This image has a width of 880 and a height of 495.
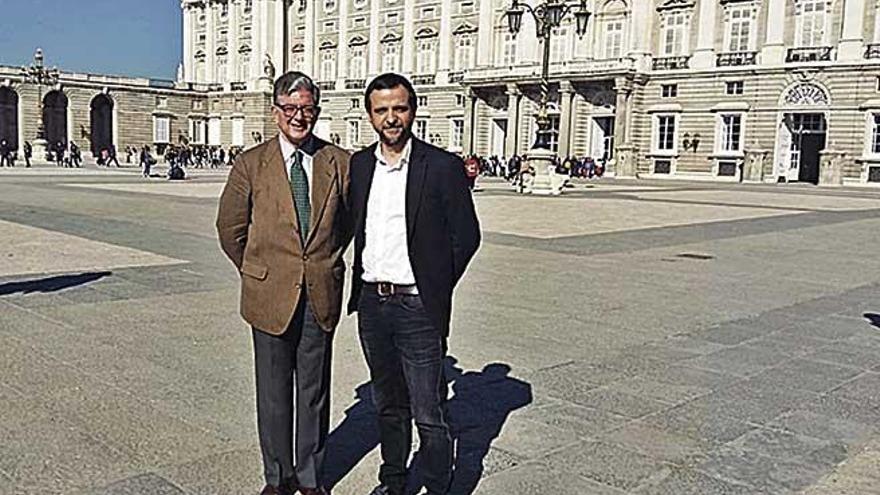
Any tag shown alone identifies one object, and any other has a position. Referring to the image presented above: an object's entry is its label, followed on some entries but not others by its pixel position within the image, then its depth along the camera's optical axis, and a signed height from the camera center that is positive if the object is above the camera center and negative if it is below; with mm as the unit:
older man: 3666 -461
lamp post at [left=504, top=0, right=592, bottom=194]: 28078 +2787
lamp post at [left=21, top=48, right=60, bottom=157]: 52625 +3936
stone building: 45128 +4078
